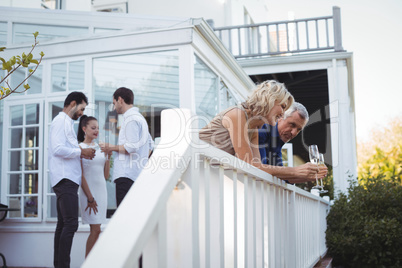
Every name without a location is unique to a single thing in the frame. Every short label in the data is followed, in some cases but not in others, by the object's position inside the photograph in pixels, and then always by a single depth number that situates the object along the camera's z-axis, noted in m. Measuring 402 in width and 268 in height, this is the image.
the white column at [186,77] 5.15
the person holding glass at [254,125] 2.24
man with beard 3.64
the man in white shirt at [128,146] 3.90
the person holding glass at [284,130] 3.22
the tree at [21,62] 2.03
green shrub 5.70
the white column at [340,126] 9.04
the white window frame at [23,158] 5.45
